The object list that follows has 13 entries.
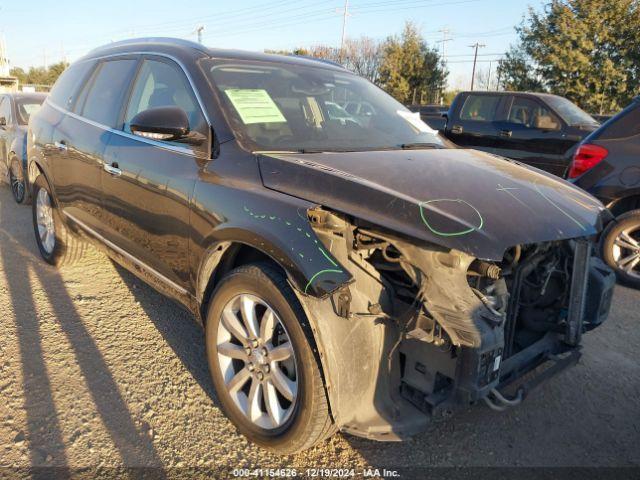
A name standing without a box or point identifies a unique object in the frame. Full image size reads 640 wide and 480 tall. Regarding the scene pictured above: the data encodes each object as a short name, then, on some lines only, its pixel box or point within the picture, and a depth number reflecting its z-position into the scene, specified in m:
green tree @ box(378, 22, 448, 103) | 30.34
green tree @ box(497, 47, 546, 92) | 23.28
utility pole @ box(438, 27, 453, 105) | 32.21
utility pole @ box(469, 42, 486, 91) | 52.78
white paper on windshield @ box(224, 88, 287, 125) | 2.76
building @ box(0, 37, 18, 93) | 23.05
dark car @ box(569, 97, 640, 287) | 4.62
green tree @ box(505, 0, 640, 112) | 20.69
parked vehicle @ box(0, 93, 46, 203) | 7.02
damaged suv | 2.03
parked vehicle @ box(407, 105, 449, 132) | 9.73
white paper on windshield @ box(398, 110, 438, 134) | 3.50
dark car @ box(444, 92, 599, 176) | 8.10
